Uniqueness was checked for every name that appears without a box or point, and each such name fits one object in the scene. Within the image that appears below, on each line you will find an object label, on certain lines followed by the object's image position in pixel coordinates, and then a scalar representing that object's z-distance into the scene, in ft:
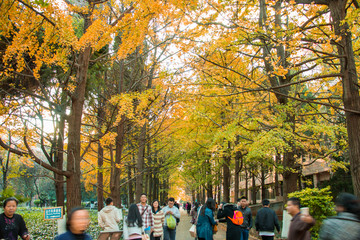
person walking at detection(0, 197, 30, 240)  17.22
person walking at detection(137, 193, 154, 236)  27.81
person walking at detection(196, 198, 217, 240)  25.96
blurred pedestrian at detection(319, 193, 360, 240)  10.02
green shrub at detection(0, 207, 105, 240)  33.74
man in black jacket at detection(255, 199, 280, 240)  27.81
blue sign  26.96
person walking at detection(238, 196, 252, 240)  29.88
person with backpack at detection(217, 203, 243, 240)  26.43
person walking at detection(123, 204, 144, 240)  24.94
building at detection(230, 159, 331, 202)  89.35
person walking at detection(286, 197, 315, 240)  12.42
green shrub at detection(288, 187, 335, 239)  26.84
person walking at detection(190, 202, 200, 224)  43.97
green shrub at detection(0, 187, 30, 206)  41.42
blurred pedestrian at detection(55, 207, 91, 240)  10.75
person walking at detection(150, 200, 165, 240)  29.91
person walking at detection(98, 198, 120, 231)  27.20
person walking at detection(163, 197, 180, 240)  31.83
